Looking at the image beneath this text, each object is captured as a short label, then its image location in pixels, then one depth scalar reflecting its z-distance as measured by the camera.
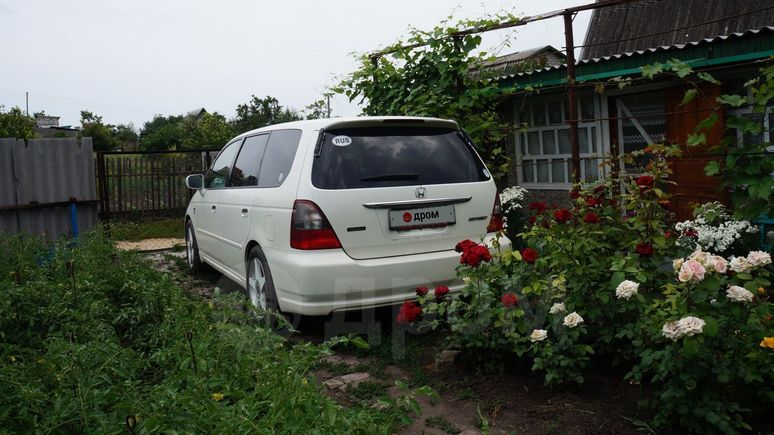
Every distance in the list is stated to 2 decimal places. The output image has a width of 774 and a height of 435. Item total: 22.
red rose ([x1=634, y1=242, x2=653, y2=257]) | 3.64
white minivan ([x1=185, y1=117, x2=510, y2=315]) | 4.64
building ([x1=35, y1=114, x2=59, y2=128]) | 52.64
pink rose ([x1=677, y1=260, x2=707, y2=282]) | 2.86
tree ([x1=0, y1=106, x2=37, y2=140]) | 18.19
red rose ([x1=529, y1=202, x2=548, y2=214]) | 4.58
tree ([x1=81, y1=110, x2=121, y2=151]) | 37.19
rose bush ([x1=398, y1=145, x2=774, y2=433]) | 2.95
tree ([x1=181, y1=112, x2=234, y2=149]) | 27.37
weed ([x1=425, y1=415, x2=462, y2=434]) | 3.38
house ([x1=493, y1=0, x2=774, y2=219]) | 7.16
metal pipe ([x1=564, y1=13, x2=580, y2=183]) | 6.67
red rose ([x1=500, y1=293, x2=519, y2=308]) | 3.80
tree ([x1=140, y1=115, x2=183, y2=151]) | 36.35
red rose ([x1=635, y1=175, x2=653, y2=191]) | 3.91
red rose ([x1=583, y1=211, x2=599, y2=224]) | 3.89
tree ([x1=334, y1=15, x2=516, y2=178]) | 8.34
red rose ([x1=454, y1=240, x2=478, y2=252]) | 4.01
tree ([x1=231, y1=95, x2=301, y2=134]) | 28.42
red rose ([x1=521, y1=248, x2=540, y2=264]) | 3.85
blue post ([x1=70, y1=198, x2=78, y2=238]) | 8.91
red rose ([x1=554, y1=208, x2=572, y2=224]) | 4.00
